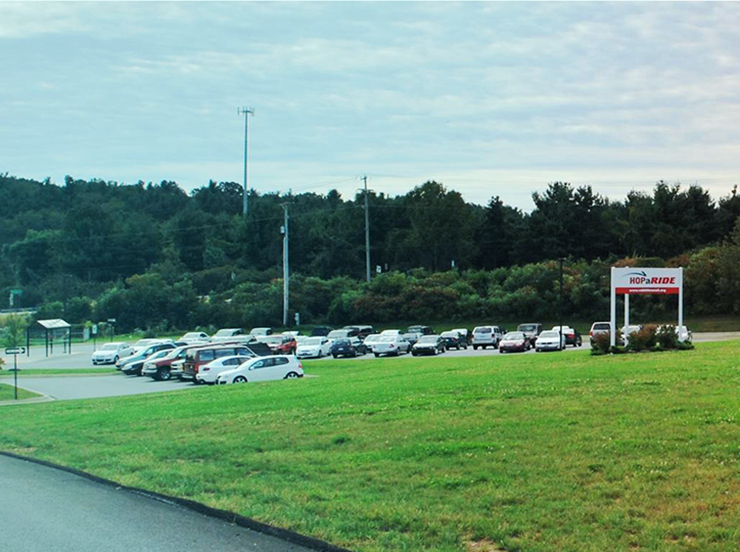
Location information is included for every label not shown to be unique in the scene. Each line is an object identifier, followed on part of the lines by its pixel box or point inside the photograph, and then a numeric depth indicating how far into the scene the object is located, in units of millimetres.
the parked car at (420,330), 66512
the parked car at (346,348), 54375
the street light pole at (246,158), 129625
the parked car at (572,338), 51784
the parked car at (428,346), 51219
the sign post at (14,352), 31908
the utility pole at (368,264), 89475
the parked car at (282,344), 51875
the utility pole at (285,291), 78000
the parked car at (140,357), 47250
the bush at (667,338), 32875
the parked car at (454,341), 57719
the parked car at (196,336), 68375
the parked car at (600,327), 51544
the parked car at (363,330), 67550
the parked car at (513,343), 49156
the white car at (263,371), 35469
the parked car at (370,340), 57016
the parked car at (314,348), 54875
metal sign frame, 35750
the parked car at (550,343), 47750
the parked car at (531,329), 60738
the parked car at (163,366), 42625
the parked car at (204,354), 38500
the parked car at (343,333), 61631
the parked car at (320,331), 71262
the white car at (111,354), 57281
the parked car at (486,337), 57500
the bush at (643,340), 32531
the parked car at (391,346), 53344
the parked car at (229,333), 72062
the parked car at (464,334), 60928
